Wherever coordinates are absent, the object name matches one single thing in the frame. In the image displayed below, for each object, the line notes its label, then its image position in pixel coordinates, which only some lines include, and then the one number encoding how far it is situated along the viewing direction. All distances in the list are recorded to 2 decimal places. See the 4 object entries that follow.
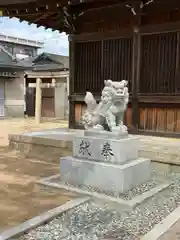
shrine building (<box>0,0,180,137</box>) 7.41
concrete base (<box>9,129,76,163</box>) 7.00
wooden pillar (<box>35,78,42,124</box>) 14.26
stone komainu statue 4.68
